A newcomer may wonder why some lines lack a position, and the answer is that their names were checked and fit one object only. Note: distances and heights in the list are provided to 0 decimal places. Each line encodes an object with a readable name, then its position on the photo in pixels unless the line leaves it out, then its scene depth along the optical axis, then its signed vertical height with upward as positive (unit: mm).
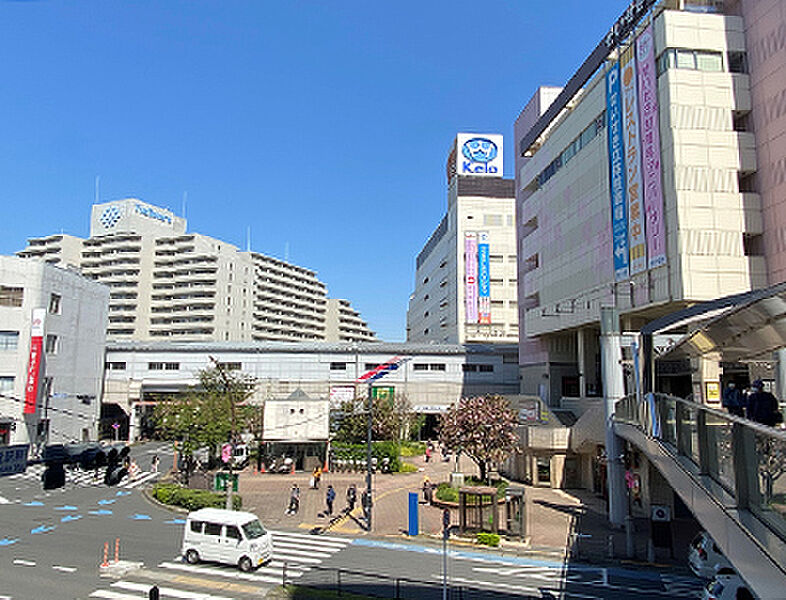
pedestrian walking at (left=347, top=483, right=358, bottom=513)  28795 -5603
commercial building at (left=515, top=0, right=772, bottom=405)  30594 +13368
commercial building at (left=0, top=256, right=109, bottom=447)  46375 +3016
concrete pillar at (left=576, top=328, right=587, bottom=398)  43375 +2374
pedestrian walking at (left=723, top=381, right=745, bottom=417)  11609 -191
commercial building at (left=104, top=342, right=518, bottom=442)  62125 +2041
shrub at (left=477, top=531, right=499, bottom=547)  23109 -6115
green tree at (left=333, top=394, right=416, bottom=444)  44281 -2661
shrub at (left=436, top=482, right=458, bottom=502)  30359 -5678
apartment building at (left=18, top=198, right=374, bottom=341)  98875 +19826
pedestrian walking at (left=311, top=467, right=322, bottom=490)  34812 -5552
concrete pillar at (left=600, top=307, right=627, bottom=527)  25375 -150
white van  19812 -5434
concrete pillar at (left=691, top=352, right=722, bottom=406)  30281 +593
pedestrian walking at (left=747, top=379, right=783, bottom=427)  9188 -235
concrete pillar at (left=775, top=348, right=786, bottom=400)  19484 +659
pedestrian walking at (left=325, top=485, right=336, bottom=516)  28375 -5547
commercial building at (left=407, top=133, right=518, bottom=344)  77250 +19682
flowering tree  31500 -2392
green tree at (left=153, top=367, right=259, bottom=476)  36969 -2132
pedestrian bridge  5500 -1159
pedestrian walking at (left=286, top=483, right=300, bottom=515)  28906 -5900
